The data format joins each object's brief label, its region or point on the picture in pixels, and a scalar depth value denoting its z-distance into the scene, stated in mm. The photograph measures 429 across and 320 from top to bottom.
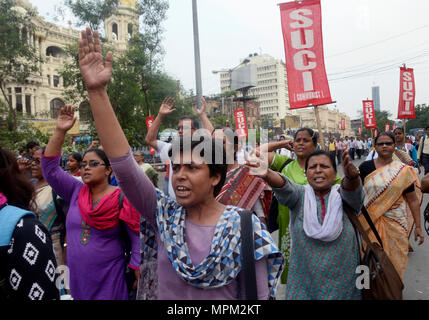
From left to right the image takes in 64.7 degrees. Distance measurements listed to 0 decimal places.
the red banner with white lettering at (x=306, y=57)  4109
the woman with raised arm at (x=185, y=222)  1352
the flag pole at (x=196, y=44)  8945
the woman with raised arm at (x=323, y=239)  2221
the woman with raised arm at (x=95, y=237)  2283
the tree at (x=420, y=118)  49875
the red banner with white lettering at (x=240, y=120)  18109
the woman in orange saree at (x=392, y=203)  3072
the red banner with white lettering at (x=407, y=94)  9255
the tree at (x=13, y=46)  15703
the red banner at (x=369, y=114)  15999
